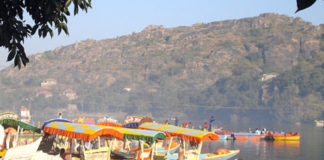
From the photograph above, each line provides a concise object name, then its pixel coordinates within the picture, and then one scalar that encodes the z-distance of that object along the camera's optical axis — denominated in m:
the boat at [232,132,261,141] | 96.86
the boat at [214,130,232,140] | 94.69
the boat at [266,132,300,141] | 94.16
